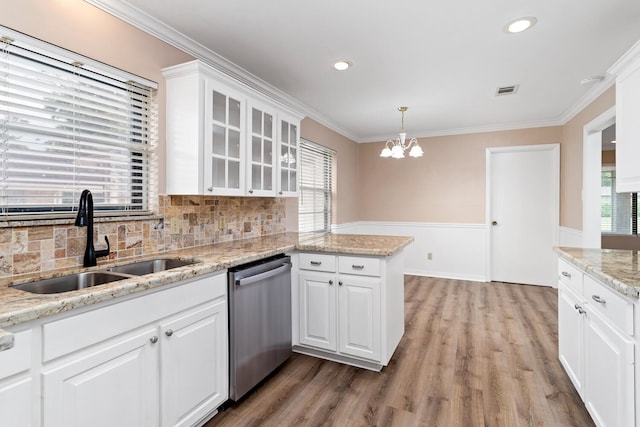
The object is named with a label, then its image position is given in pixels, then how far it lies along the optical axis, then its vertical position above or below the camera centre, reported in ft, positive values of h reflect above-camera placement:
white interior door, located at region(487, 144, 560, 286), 15.35 -0.02
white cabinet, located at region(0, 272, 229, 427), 3.53 -1.99
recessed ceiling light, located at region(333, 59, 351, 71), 9.09 +4.14
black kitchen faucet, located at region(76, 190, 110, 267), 5.34 -0.15
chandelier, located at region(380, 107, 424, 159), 11.57 +2.17
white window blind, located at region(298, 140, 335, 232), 13.91 +1.12
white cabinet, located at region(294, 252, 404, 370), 7.69 -2.33
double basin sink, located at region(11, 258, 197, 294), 4.88 -1.09
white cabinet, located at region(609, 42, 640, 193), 5.51 +1.63
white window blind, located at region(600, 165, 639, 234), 22.82 +0.39
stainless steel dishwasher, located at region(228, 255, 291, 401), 6.39 -2.32
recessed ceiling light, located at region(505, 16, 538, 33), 6.91 +4.04
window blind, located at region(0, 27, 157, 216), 5.11 +1.45
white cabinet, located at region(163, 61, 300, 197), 6.99 +1.80
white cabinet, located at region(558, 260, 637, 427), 4.40 -2.17
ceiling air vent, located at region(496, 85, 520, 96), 10.94 +4.16
